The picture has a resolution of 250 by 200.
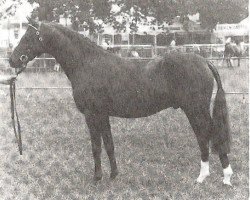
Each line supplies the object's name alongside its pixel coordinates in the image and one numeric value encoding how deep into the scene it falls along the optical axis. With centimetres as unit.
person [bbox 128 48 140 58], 2184
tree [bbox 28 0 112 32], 1647
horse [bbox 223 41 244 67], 2322
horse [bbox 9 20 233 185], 547
